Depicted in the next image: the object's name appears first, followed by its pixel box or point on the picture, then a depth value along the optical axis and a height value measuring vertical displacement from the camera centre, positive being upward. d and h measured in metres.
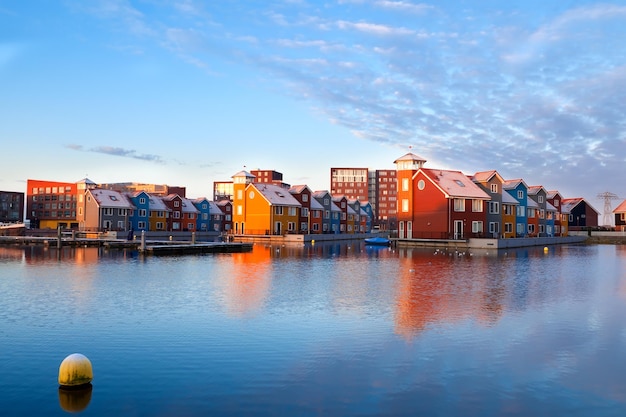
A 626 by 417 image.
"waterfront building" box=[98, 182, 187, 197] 184.38 +13.98
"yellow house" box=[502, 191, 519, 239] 89.94 +2.89
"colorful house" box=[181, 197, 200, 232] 127.62 +3.73
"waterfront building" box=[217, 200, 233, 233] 141.88 +4.75
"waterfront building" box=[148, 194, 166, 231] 117.69 +3.65
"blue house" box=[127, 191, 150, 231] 113.12 +4.12
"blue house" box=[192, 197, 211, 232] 133.75 +4.28
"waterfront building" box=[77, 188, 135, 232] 104.56 +3.81
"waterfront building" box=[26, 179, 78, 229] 142.25 +7.16
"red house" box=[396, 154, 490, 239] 79.38 +4.19
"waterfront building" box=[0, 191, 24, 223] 152.38 +6.78
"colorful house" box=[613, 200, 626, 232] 130.12 +4.25
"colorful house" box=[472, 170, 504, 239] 86.00 +5.31
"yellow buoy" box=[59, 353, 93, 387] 12.65 -3.33
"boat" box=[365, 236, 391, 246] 85.12 -1.54
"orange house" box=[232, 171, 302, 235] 98.38 +4.17
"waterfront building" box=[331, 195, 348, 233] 128.88 +5.15
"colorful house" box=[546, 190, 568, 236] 122.14 +5.23
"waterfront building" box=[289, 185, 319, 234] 106.71 +5.46
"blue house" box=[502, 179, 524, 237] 94.81 +6.00
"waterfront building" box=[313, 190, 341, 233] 118.76 +4.47
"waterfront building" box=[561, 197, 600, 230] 138.25 +4.95
